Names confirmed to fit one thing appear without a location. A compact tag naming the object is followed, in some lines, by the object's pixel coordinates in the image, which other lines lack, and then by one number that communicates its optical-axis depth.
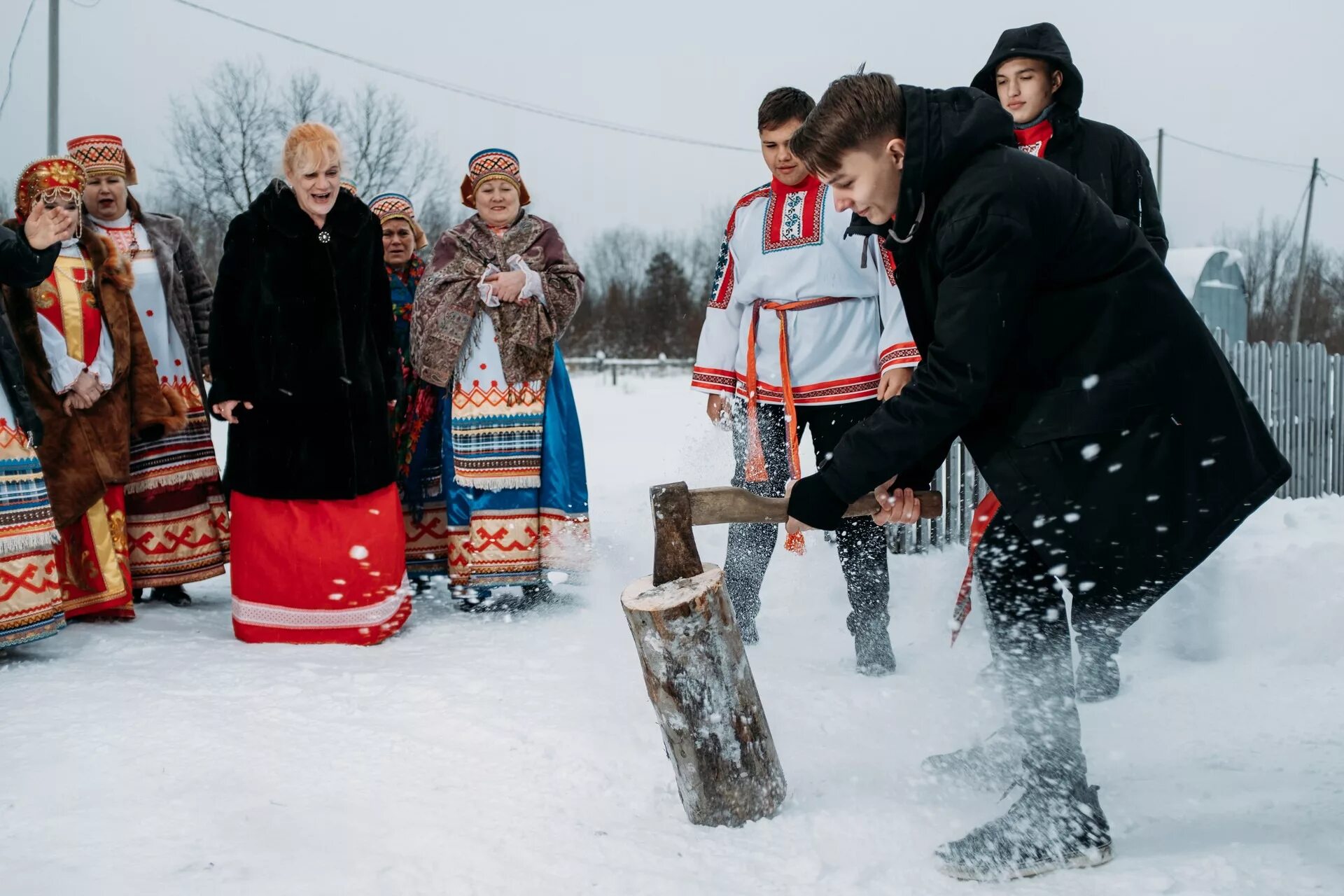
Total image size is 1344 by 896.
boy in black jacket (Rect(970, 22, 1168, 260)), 3.47
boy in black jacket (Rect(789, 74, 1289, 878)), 2.07
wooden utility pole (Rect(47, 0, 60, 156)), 12.48
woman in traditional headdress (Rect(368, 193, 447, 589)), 4.77
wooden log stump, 2.31
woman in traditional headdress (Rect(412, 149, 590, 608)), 4.44
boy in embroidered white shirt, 3.54
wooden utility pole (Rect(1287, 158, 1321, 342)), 30.84
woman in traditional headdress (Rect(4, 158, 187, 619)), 3.99
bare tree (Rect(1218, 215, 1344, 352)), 40.56
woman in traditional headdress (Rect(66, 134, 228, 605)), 4.46
